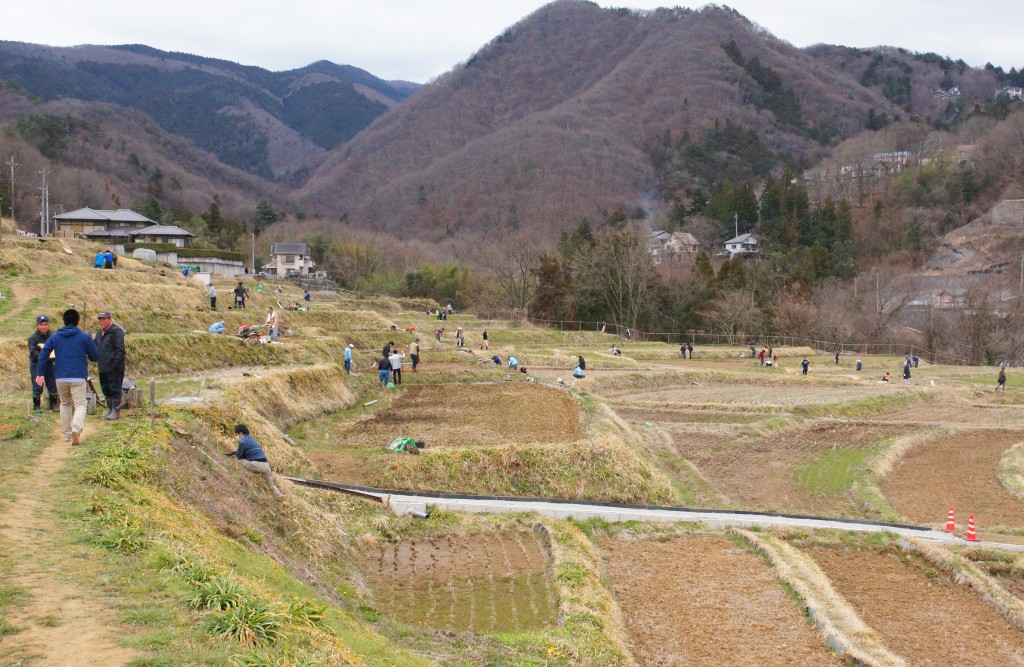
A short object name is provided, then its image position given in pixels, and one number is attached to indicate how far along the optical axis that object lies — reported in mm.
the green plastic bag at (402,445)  18484
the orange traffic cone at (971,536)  16359
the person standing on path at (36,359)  12430
